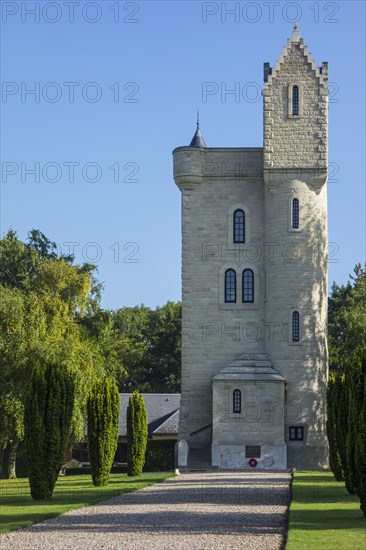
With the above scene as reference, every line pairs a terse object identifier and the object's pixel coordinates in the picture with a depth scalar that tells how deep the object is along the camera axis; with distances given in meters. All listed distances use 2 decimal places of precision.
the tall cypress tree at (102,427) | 34.09
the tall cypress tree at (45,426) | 27.56
